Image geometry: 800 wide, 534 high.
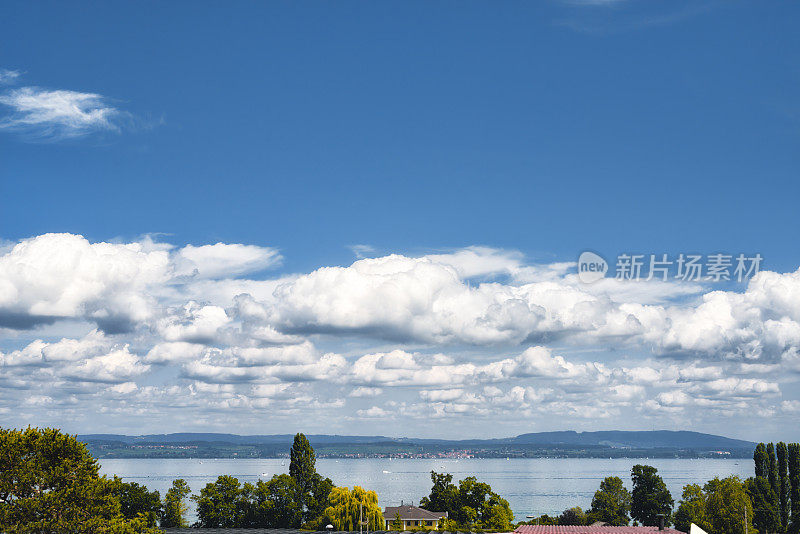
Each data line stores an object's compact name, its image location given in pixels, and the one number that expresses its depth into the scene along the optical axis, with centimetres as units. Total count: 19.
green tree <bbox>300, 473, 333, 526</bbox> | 10956
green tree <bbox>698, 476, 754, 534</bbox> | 10669
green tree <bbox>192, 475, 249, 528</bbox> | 10694
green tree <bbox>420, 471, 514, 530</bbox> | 9901
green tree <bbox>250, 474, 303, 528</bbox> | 10775
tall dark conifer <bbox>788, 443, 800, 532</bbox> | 11419
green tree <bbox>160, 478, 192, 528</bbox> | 11156
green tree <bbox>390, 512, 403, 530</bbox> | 11509
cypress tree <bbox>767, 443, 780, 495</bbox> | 11988
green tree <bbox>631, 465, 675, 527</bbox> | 12950
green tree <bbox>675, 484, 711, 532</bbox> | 10956
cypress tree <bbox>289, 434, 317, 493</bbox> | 11538
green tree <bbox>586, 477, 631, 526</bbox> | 13150
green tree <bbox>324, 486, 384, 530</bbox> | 9688
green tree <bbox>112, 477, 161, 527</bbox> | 10866
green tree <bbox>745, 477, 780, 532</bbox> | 11519
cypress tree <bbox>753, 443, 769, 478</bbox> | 12099
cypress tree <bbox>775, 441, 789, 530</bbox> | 11750
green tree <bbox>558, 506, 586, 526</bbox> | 12912
